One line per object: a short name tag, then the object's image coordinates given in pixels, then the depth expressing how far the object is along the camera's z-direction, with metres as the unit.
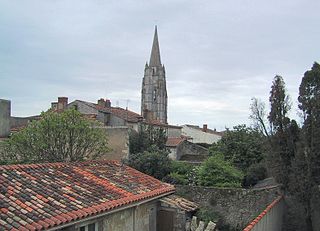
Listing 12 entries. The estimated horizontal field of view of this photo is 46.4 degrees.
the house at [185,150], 43.31
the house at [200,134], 60.22
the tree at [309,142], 14.46
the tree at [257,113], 23.19
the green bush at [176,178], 25.47
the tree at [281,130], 15.45
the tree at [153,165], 27.42
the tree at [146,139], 37.20
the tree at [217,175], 24.88
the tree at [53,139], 19.84
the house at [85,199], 9.34
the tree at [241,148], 31.75
